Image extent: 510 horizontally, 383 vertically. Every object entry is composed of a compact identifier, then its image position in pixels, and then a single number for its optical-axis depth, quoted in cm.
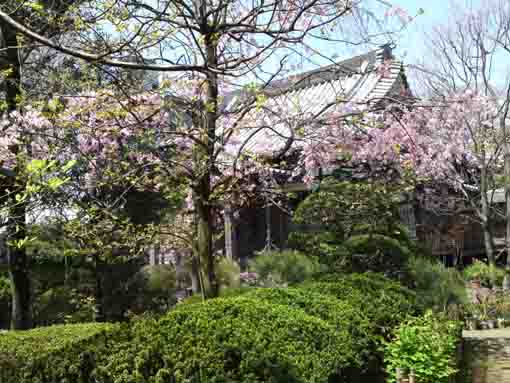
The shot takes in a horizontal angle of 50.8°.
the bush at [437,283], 934
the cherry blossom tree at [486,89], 1372
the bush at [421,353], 516
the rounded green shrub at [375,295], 578
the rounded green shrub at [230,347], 400
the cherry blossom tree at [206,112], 533
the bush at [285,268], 1009
